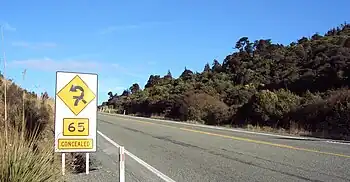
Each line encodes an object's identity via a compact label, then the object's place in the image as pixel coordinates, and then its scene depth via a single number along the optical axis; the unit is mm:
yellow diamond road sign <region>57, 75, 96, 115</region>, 9078
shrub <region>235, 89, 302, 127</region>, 32062
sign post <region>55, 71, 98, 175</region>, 8906
